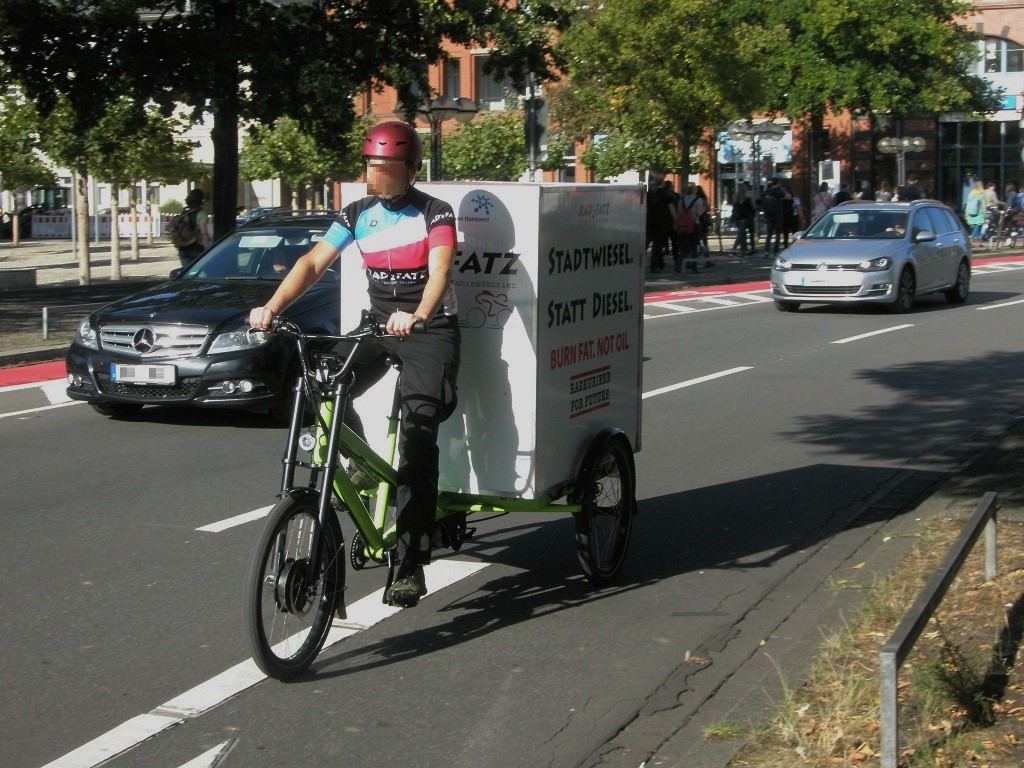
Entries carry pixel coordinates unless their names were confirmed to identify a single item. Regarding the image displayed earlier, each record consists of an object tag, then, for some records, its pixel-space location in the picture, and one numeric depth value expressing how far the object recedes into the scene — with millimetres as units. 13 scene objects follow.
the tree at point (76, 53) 23203
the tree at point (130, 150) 25316
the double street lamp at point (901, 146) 43459
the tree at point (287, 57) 23609
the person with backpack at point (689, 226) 30156
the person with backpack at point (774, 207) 35844
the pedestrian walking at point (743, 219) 37062
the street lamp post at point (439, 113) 24797
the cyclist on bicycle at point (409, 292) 5270
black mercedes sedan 10430
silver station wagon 20516
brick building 58094
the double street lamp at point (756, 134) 34594
